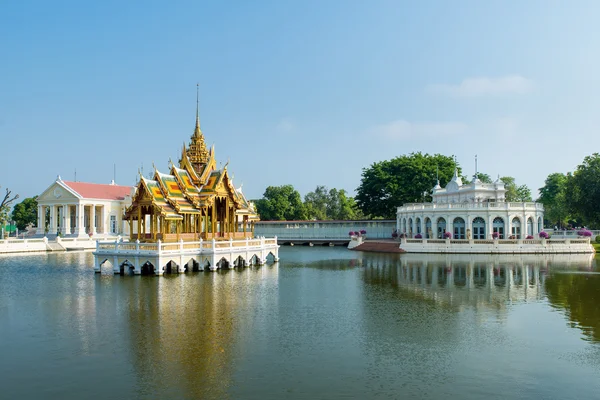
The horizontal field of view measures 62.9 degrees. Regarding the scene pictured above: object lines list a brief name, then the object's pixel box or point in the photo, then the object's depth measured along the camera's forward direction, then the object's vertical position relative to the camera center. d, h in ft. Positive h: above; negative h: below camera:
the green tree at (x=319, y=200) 301.41 +10.68
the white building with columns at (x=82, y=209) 206.69 +4.75
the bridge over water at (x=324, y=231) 202.80 -6.09
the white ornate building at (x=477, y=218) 156.76 -1.34
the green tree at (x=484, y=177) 267.18 +20.90
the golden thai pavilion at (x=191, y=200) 97.76 +3.91
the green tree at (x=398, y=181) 208.74 +14.79
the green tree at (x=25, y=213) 262.06 +4.05
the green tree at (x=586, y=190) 155.33 +7.38
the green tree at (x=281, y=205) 256.93 +6.42
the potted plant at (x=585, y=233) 147.38 -6.07
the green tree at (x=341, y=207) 299.50 +5.79
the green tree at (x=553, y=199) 238.27 +7.72
